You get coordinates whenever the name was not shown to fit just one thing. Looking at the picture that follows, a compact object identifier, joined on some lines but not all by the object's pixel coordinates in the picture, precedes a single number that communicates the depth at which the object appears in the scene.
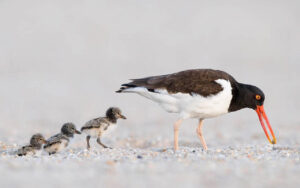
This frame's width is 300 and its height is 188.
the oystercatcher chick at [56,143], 19.00
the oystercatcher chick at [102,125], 20.48
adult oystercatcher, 19.22
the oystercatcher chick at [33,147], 18.58
